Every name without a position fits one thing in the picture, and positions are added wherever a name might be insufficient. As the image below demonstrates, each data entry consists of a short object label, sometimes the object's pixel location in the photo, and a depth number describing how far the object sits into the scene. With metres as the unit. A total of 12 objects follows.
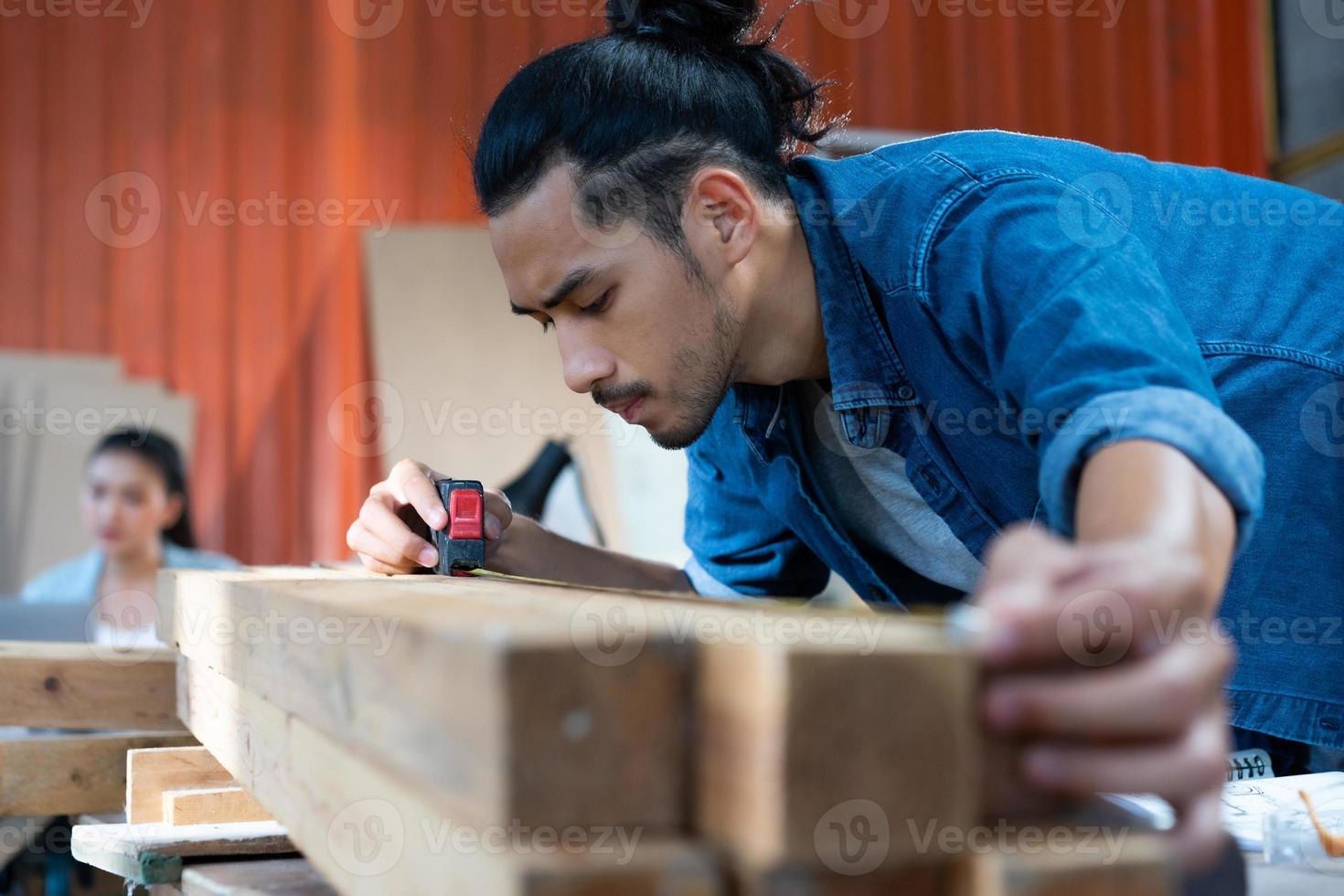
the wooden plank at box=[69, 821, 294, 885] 1.16
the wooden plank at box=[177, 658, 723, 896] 0.56
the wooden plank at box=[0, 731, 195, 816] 1.64
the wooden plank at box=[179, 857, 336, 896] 1.05
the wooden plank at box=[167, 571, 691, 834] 0.56
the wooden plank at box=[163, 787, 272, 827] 1.33
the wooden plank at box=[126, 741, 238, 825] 1.45
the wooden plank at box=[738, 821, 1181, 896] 0.57
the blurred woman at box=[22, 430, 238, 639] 4.06
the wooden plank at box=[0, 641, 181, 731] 1.68
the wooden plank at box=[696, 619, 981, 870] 0.55
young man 1.12
